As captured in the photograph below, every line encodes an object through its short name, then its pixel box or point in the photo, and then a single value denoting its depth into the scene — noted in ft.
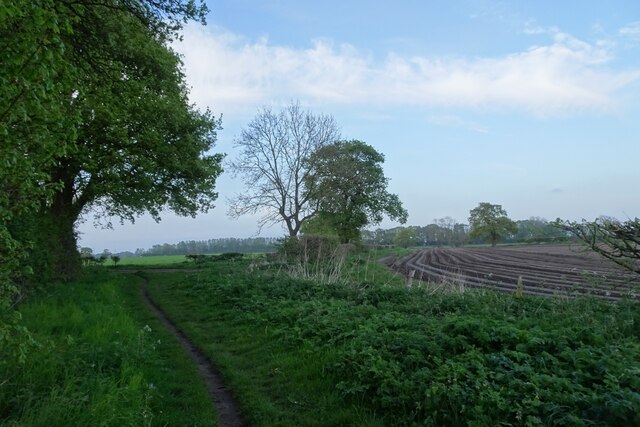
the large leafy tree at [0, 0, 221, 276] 13.25
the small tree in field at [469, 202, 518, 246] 304.91
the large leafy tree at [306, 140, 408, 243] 131.75
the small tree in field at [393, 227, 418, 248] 312.91
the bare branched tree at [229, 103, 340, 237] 128.88
